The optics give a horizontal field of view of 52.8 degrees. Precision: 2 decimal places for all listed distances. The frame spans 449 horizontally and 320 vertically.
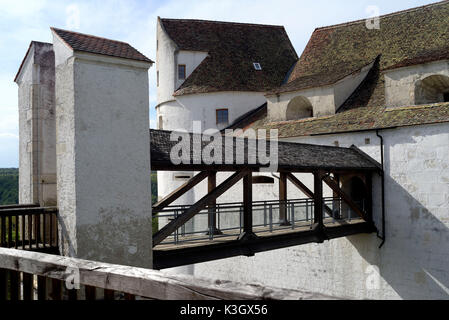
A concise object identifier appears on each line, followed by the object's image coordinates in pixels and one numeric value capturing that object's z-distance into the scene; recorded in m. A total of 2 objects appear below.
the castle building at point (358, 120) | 13.52
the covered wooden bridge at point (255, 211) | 8.52
